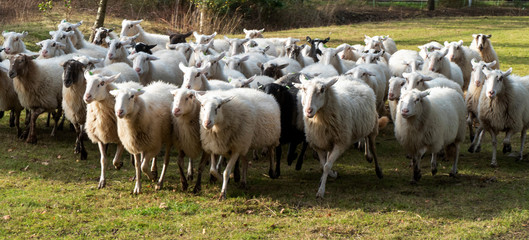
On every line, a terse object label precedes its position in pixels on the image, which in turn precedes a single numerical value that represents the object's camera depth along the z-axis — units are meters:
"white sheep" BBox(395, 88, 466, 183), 8.80
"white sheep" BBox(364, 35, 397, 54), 15.94
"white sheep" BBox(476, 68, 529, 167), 10.24
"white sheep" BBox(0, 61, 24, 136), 11.38
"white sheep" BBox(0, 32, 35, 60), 12.48
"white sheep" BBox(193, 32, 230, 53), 15.19
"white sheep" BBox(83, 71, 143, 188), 8.48
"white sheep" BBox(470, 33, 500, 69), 15.52
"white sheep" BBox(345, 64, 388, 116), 11.30
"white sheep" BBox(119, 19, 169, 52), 15.38
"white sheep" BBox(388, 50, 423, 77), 12.36
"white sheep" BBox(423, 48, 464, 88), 12.39
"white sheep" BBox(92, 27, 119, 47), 14.95
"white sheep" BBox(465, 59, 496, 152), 10.95
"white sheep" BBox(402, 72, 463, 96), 10.23
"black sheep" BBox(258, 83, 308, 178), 9.56
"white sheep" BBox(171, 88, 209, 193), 8.02
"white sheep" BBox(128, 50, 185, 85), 11.23
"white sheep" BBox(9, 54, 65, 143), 10.85
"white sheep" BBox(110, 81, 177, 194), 7.95
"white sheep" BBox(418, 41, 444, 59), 14.09
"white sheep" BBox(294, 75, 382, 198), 8.28
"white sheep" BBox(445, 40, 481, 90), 14.08
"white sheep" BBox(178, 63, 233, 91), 9.22
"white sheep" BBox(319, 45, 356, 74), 12.62
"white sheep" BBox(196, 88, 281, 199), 7.84
